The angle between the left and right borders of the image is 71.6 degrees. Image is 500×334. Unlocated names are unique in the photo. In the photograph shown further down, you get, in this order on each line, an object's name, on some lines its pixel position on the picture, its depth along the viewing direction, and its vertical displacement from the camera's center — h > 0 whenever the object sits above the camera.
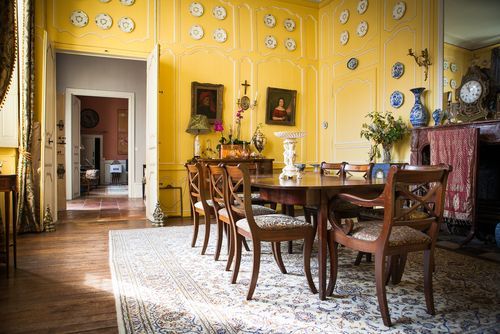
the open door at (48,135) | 4.37 +0.33
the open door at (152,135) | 4.84 +0.37
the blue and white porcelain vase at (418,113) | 4.36 +0.60
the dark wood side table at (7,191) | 2.75 -0.25
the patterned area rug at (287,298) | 1.86 -0.89
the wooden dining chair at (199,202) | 3.13 -0.41
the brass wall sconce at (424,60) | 4.43 +1.29
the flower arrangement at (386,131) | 4.65 +0.40
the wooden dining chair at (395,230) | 1.80 -0.42
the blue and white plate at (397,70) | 4.81 +1.26
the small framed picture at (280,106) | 6.11 +0.97
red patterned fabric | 3.61 -0.05
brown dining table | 2.14 -0.22
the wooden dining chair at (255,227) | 2.22 -0.45
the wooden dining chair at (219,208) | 2.83 -0.42
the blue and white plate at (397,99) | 4.81 +0.86
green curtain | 4.15 +0.50
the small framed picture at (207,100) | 5.64 +0.99
